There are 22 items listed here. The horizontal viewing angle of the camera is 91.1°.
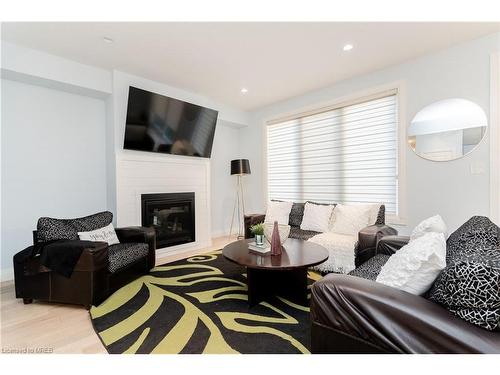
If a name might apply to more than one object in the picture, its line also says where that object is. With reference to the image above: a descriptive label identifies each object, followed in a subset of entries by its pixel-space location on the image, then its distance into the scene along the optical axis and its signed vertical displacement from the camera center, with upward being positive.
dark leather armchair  2.20 -0.87
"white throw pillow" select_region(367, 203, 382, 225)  3.16 -0.42
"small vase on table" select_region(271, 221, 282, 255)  2.32 -0.58
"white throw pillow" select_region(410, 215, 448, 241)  2.00 -0.39
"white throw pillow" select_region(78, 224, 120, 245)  2.61 -0.57
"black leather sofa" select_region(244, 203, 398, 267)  2.60 -0.65
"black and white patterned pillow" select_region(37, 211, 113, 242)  2.39 -0.45
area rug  1.68 -1.12
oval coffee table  2.11 -0.85
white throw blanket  2.77 -0.82
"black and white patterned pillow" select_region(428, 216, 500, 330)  0.95 -0.44
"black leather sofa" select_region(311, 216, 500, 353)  0.96 -0.61
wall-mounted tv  3.39 +0.88
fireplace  3.71 -0.54
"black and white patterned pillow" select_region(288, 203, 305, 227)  3.89 -0.53
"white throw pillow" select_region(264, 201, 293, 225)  3.96 -0.50
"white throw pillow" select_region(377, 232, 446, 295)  1.17 -0.43
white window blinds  3.42 +0.43
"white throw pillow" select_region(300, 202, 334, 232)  3.49 -0.53
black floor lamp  5.35 -0.53
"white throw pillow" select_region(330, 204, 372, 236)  3.16 -0.50
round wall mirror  2.68 +0.59
